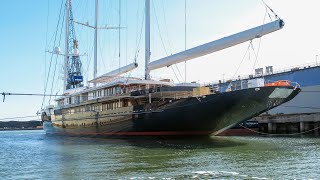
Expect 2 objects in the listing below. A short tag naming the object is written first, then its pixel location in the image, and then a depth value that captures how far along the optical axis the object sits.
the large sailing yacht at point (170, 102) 24.48
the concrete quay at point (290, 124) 35.02
